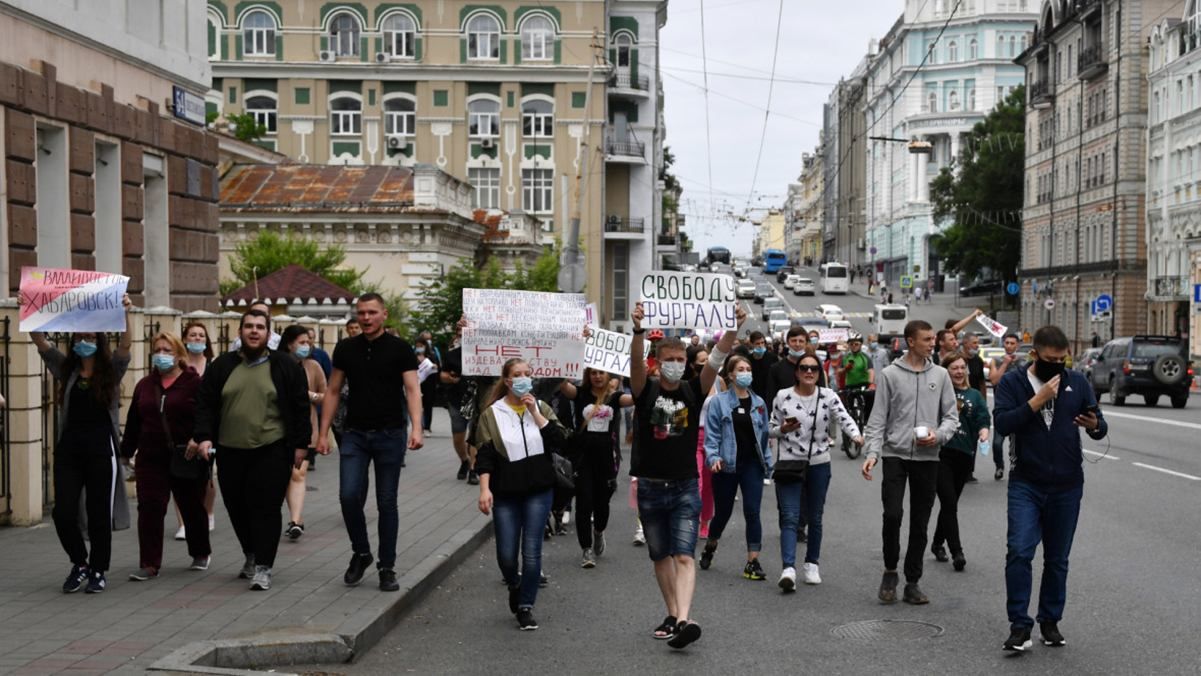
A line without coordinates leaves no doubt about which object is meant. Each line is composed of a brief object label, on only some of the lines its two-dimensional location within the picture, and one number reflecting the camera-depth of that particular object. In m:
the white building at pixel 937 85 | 124.19
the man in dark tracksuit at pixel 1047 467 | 8.77
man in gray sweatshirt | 10.32
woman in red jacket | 10.63
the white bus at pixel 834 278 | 118.56
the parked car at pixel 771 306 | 91.61
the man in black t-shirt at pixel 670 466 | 9.01
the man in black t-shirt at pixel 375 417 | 10.21
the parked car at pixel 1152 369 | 36.94
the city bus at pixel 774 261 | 148.31
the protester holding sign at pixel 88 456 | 10.07
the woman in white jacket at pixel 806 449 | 11.28
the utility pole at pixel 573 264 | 28.22
